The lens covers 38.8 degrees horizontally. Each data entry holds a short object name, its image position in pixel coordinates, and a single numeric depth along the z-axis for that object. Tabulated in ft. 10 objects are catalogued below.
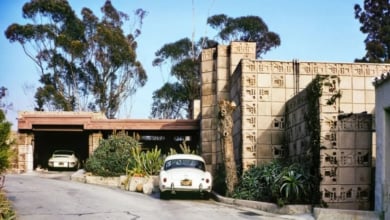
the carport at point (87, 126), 97.76
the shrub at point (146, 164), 74.79
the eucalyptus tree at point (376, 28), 130.41
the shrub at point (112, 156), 79.00
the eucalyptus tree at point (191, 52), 152.15
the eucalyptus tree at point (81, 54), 141.90
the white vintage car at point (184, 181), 58.75
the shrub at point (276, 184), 48.93
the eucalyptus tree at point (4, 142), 36.96
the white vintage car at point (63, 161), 106.73
